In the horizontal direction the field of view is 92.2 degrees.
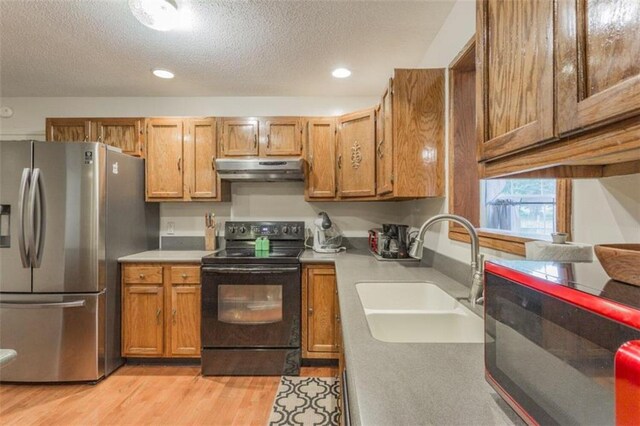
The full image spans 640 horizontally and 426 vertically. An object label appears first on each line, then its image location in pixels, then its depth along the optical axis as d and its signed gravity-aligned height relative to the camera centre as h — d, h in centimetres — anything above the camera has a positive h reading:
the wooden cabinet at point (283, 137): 283 +70
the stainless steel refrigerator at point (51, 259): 218 -33
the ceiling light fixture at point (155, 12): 162 +109
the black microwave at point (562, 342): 35 -19
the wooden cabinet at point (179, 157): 283 +52
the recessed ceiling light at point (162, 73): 250 +116
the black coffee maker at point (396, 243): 235 -24
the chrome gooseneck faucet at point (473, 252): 119 -16
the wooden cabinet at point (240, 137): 283 +70
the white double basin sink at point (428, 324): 119 -45
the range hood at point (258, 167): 256 +39
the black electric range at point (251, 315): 235 -79
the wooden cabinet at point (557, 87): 40 +21
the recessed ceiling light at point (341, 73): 250 +116
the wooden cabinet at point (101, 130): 285 +78
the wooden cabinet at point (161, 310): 248 -78
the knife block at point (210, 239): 297 -25
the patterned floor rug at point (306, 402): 186 -124
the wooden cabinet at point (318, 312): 242 -78
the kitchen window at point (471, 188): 173 +14
